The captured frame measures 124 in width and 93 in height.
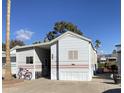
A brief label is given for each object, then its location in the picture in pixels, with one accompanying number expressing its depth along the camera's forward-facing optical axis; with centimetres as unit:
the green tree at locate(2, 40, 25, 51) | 2527
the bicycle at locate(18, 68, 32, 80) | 848
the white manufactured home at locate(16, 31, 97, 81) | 778
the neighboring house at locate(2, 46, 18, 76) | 1057
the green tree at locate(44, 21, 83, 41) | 1860
